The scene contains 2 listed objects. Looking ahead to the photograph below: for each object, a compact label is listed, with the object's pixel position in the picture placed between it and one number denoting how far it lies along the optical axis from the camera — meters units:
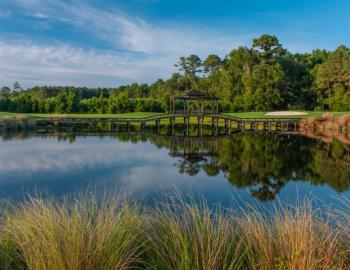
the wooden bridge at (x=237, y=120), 37.00
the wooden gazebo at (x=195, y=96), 33.38
